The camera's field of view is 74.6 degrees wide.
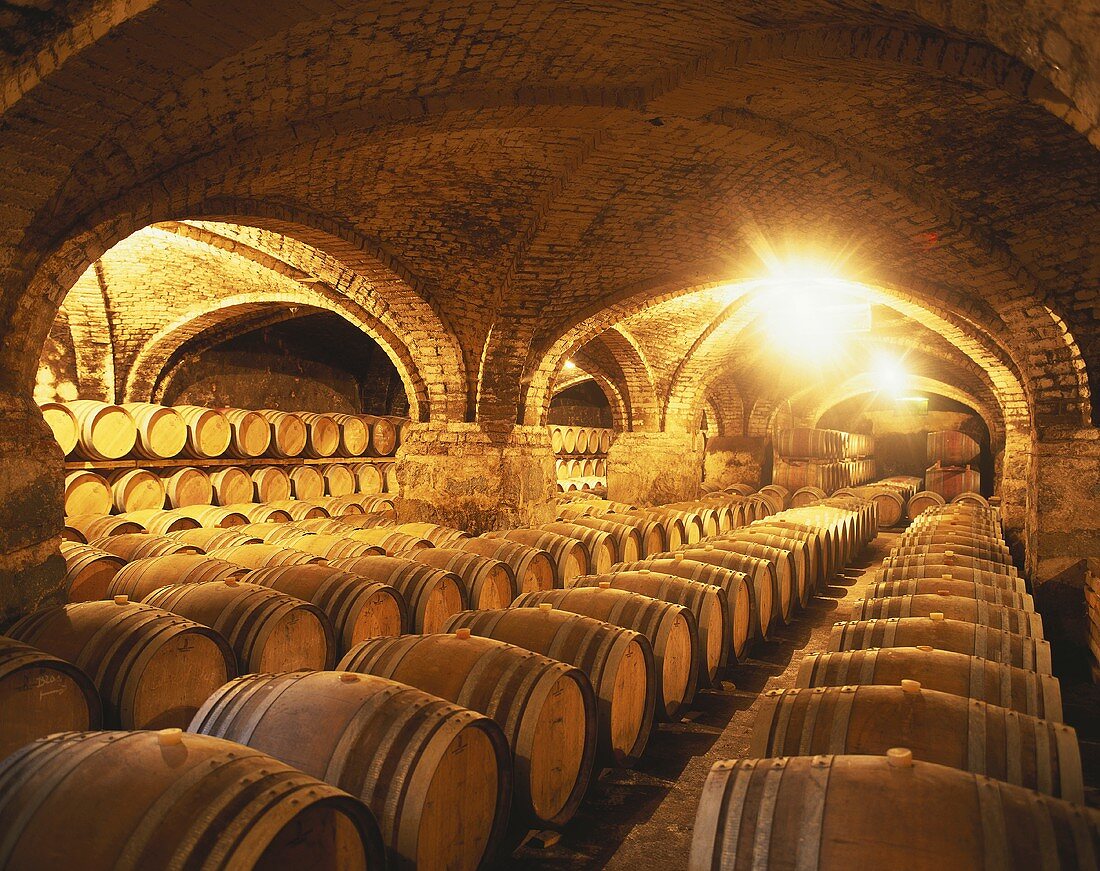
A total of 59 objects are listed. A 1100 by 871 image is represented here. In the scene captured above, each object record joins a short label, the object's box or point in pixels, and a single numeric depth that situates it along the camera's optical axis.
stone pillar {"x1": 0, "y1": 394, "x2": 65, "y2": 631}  3.44
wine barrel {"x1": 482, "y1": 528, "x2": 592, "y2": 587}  5.94
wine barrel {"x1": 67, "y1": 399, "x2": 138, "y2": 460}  7.07
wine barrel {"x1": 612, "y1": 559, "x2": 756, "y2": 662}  4.76
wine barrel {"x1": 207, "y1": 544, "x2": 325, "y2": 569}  4.82
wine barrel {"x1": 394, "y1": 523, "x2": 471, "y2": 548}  6.36
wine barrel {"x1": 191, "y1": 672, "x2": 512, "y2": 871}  1.99
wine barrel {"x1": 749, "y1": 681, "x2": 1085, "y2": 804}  2.11
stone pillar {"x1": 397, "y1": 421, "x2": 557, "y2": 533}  8.71
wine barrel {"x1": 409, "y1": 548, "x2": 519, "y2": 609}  4.75
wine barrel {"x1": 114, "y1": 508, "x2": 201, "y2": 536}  6.84
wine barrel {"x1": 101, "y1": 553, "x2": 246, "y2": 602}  4.20
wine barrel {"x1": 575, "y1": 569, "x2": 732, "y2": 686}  4.27
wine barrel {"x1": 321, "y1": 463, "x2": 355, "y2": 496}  10.10
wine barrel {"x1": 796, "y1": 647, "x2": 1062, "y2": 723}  2.64
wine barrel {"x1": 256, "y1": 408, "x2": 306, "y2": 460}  9.26
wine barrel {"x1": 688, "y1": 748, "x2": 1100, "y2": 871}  1.57
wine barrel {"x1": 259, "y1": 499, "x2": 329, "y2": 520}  8.53
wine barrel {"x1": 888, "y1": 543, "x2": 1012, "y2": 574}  5.83
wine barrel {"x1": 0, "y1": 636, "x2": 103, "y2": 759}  2.36
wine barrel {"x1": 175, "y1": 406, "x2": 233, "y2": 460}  8.19
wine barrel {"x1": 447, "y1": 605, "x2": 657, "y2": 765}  3.10
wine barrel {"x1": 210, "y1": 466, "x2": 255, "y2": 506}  8.46
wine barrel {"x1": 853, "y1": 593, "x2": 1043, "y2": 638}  3.71
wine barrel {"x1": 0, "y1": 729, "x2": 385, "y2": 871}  1.51
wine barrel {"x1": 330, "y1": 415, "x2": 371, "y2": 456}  10.48
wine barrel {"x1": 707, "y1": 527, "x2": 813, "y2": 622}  5.96
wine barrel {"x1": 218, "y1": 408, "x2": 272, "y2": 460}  8.68
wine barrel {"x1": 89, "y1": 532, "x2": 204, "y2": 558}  5.16
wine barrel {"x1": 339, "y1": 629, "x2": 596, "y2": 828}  2.55
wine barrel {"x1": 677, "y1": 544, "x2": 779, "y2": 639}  5.30
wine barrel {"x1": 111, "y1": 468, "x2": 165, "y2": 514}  7.38
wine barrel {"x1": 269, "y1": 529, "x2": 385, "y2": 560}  5.45
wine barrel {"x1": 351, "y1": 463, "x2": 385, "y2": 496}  10.68
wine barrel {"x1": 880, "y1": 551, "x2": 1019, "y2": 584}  4.89
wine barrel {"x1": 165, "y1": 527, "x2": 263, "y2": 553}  5.56
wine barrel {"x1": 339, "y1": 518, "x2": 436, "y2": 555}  5.75
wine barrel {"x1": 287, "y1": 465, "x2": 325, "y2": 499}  9.60
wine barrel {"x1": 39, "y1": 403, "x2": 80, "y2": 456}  6.75
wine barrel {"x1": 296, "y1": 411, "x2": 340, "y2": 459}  9.87
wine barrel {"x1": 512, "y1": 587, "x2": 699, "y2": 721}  3.69
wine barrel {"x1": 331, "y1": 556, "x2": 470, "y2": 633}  4.29
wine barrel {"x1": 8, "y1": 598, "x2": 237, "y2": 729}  2.72
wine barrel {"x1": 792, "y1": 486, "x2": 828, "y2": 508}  14.01
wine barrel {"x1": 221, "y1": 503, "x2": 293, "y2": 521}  8.00
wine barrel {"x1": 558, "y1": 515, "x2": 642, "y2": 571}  7.24
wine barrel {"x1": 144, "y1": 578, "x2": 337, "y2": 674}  3.31
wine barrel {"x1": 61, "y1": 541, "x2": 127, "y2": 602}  4.47
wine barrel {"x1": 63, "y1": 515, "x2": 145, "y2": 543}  6.50
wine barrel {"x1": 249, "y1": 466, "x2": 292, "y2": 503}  8.96
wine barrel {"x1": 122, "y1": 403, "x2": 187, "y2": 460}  7.64
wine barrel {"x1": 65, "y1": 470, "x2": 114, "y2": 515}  6.95
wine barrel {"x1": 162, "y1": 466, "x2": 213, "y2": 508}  7.92
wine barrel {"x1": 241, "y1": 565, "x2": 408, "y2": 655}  3.83
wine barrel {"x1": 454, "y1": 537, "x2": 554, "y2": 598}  5.38
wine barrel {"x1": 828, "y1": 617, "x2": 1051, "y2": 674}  3.17
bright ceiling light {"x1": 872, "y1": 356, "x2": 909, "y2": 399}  16.42
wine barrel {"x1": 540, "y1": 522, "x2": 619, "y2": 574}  6.62
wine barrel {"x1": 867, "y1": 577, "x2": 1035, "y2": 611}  4.32
